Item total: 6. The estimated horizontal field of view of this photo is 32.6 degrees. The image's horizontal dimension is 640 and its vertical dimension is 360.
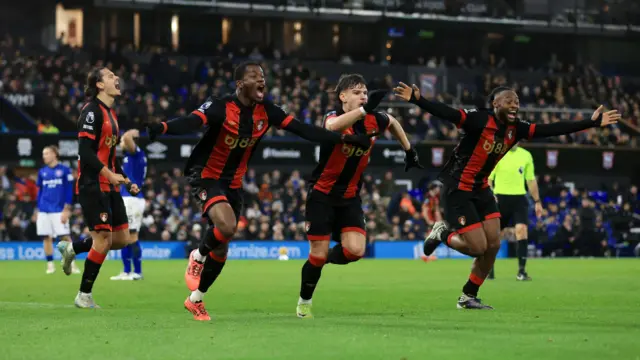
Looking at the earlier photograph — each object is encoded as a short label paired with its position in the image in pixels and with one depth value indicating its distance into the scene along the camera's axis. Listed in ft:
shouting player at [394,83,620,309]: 40.32
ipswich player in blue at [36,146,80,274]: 71.56
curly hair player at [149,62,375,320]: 34.91
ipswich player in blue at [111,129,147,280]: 61.46
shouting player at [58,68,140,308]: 40.65
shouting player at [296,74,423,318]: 36.81
